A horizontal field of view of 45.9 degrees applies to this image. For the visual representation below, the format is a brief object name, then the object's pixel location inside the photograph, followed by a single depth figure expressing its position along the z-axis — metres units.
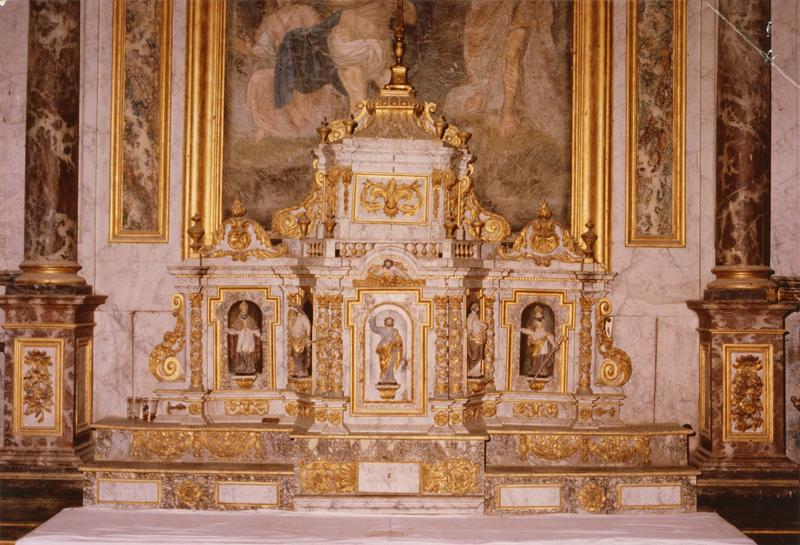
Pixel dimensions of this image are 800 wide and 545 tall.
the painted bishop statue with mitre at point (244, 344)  8.33
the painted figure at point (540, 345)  8.34
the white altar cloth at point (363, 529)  6.69
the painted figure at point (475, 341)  7.96
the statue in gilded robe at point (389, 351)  7.79
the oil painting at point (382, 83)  8.86
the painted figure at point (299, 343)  8.00
